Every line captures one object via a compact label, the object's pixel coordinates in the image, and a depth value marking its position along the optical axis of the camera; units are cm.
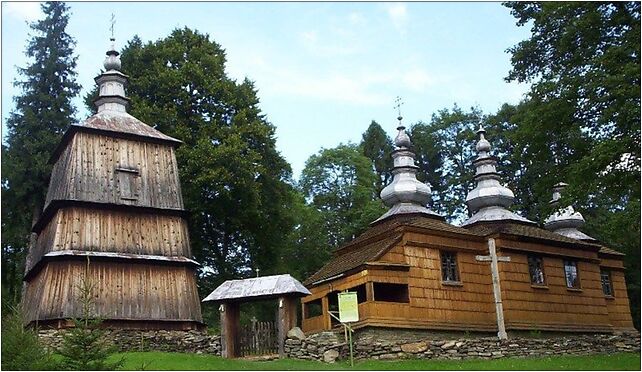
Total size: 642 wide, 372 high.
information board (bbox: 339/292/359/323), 2039
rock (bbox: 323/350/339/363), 2089
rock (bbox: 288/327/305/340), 2136
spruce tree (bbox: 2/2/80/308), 3369
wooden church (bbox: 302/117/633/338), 2445
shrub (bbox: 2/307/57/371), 1459
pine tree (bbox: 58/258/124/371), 1448
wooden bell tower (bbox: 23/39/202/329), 2455
